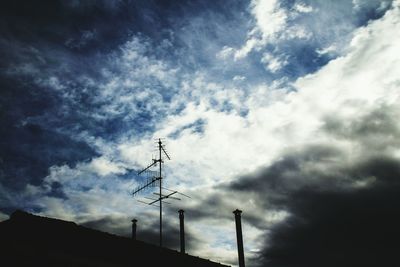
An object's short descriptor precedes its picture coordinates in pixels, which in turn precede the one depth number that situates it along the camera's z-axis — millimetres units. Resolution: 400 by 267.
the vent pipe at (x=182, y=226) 22689
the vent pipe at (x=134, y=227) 23852
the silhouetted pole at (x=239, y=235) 19372
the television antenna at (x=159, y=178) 20750
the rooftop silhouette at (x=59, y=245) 8875
